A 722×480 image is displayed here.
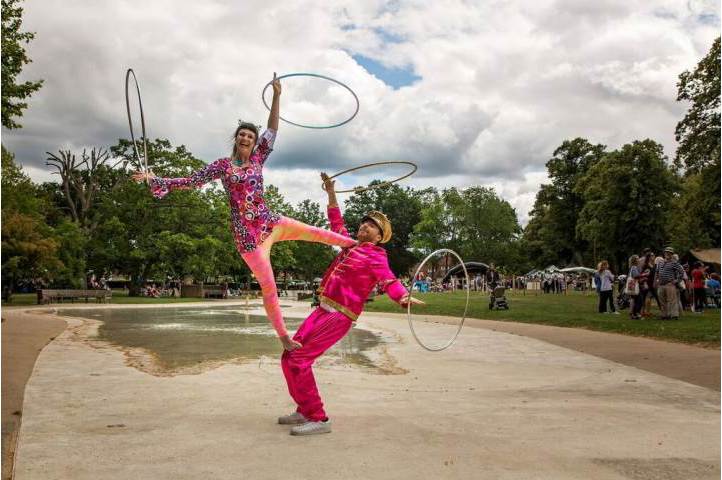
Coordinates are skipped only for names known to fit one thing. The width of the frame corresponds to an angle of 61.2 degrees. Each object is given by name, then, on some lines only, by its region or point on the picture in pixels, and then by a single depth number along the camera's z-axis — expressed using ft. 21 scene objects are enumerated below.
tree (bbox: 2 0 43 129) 56.03
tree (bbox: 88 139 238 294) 147.95
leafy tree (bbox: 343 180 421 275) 131.65
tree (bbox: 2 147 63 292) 97.45
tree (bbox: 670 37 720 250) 94.02
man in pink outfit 19.53
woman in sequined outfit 18.16
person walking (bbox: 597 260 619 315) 71.67
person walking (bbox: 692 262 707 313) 78.48
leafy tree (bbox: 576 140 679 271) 142.41
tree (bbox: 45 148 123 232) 155.94
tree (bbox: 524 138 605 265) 209.05
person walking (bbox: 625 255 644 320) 66.06
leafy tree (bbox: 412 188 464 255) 156.35
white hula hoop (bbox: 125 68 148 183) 18.37
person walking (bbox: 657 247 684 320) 62.23
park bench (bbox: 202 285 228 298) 169.68
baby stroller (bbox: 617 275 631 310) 88.31
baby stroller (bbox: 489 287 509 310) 87.76
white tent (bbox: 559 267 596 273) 190.06
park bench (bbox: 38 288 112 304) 114.42
